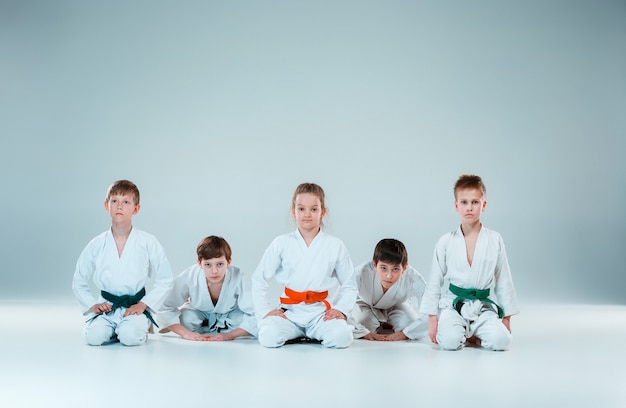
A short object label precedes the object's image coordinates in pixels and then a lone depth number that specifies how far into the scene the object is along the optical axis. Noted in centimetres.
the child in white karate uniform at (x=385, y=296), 528
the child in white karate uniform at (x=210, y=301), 505
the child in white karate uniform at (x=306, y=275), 477
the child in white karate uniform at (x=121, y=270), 475
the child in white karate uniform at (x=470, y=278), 466
